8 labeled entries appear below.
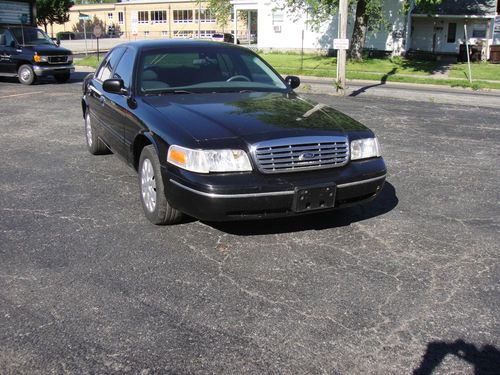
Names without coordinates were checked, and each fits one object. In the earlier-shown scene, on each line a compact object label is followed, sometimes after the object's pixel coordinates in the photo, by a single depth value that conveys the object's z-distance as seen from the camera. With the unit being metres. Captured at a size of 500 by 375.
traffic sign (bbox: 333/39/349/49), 15.48
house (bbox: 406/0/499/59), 33.59
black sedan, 4.07
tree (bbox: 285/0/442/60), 26.28
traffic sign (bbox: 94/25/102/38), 27.99
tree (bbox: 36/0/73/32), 58.41
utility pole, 15.51
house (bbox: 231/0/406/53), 33.25
